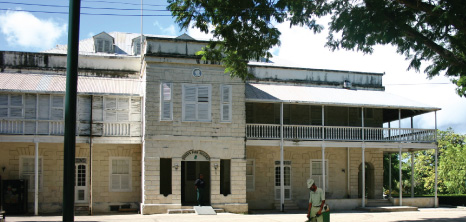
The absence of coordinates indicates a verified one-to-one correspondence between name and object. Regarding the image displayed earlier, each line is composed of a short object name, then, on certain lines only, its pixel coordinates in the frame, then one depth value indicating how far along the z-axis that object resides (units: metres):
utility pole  6.27
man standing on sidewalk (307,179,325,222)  12.17
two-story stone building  21.77
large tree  13.80
